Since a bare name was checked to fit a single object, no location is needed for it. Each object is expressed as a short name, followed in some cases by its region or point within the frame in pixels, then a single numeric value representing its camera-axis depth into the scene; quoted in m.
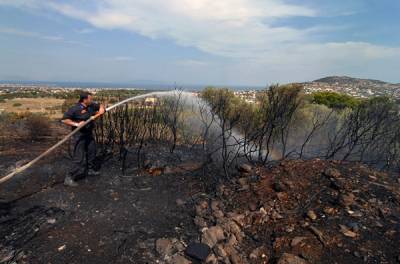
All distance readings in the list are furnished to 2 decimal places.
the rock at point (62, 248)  4.10
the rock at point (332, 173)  5.59
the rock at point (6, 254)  3.85
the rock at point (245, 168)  6.62
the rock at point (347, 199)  4.90
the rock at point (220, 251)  4.14
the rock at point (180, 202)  5.55
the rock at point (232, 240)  4.39
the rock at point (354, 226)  4.38
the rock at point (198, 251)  4.05
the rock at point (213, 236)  4.38
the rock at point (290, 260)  3.88
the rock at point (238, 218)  4.88
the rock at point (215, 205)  5.29
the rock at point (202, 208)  5.13
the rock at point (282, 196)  5.26
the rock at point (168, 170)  7.01
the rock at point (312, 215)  4.70
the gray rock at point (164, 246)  4.13
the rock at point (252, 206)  5.17
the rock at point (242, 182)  5.97
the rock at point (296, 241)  4.24
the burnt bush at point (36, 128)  10.11
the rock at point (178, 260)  3.95
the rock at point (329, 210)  4.79
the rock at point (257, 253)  4.19
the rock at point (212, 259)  4.00
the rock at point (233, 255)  4.09
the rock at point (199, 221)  4.80
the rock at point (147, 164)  7.32
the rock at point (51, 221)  4.71
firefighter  5.84
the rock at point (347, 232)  4.28
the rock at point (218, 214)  5.00
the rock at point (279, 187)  5.48
